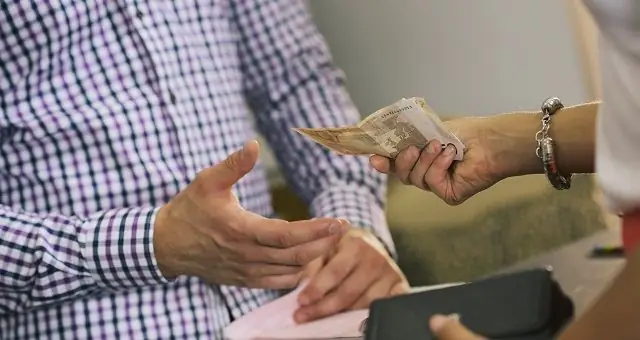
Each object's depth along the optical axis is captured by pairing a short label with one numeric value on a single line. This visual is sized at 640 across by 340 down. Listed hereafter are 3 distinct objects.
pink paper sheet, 1.43
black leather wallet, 1.27
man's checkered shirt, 1.48
